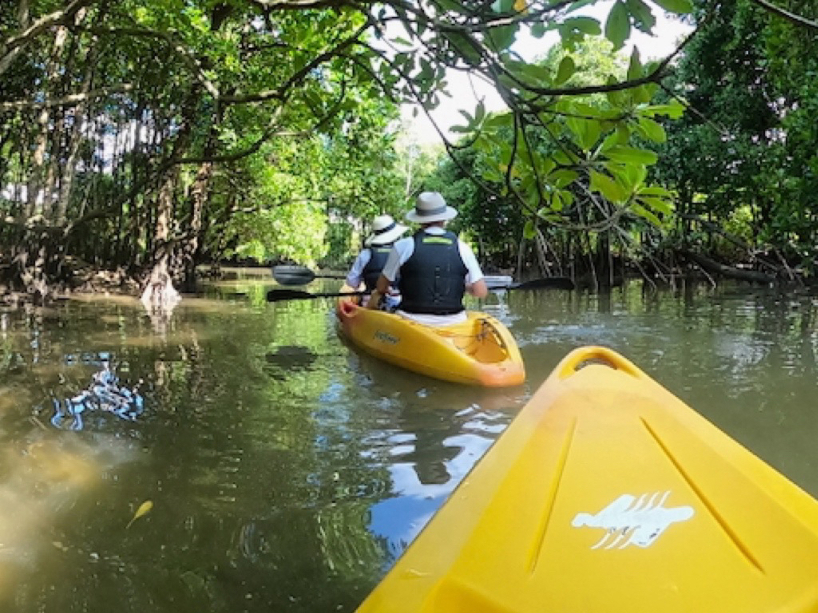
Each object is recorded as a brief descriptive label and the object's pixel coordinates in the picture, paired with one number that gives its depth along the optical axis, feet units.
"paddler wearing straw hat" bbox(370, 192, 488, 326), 17.48
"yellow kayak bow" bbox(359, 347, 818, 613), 4.65
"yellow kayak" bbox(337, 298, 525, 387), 15.76
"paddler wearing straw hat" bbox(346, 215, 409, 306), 23.75
